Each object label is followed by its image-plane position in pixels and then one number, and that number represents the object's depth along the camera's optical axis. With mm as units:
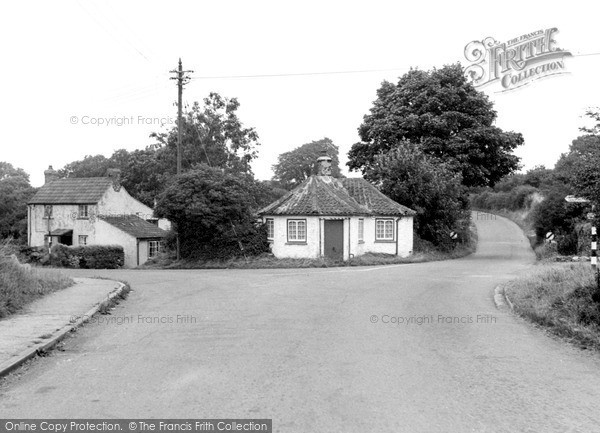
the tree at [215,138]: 52750
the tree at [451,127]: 42719
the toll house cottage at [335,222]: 34688
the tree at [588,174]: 11383
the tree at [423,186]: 38750
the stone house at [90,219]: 46719
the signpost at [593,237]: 11764
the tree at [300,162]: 79581
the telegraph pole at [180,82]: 34281
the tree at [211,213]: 33969
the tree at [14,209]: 57000
